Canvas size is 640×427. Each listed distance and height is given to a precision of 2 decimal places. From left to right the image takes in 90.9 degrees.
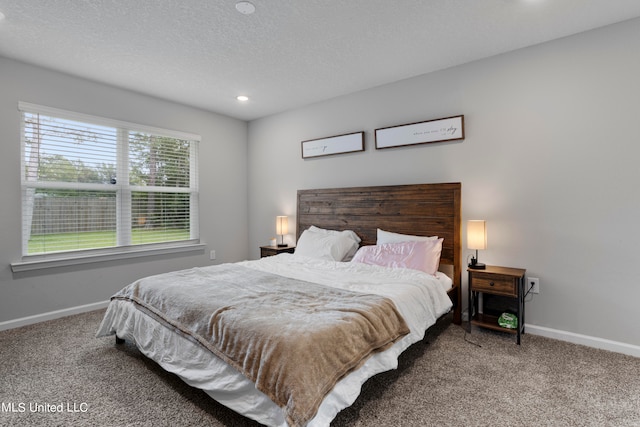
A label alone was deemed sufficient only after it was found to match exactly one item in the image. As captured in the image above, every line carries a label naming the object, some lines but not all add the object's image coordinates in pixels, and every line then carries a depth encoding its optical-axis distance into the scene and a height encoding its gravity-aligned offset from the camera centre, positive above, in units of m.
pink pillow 2.90 -0.43
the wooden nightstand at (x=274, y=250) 4.25 -0.53
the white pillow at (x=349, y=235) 3.66 -0.29
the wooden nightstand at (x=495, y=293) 2.61 -0.73
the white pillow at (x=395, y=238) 3.18 -0.28
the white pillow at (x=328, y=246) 3.55 -0.41
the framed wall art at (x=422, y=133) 3.19 +0.84
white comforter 1.56 -0.85
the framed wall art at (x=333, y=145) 3.90 +0.86
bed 1.49 -0.61
